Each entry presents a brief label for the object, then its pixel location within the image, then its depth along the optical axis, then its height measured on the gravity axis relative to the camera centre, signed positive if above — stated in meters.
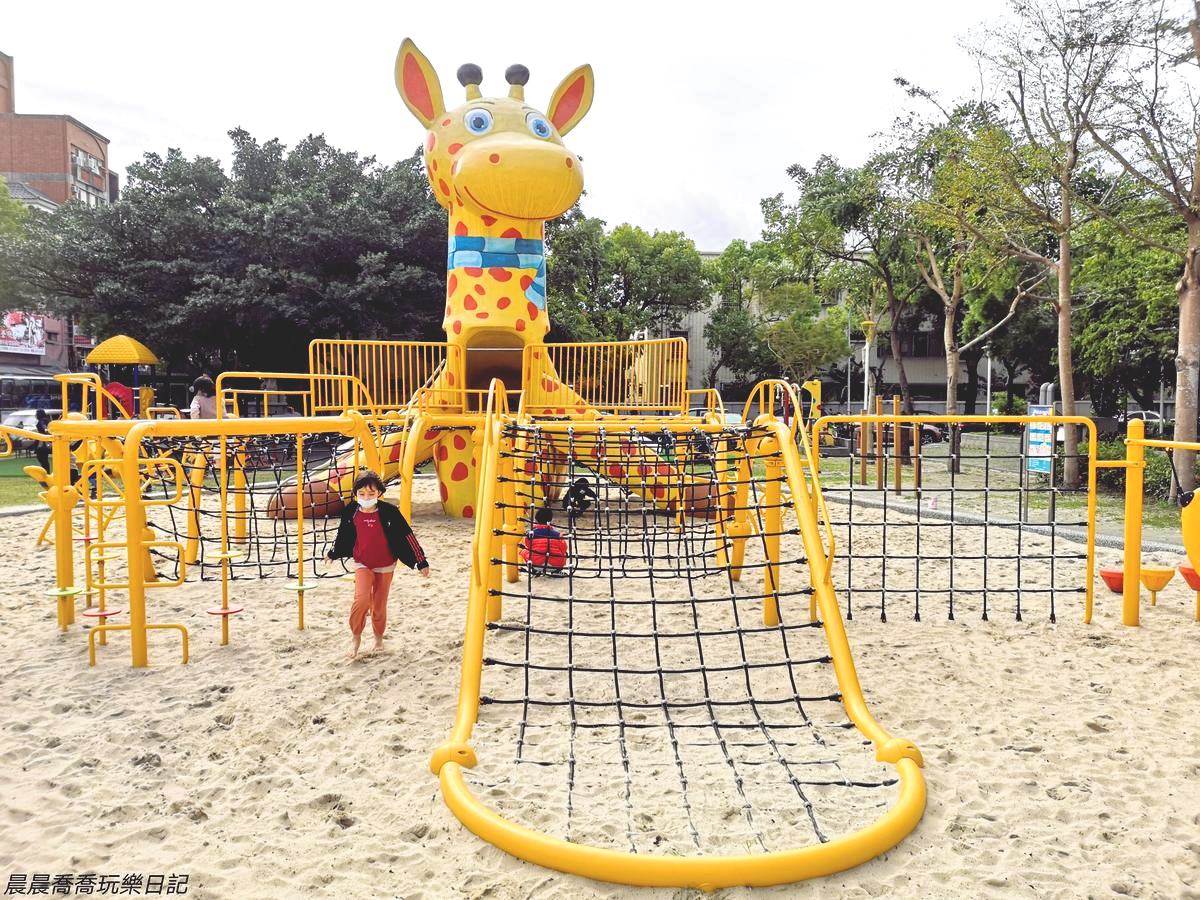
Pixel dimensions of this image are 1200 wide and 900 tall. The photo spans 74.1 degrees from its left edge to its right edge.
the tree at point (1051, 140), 11.52 +4.49
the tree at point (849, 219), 18.57 +5.30
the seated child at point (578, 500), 5.70 -0.55
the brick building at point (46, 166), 37.44 +13.74
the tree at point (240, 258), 20.36 +4.65
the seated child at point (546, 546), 6.24 -0.96
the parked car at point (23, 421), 17.84 +0.30
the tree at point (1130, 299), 13.14 +2.65
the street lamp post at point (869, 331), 21.55 +2.69
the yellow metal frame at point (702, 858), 2.48 -1.35
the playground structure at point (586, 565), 2.92 -1.20
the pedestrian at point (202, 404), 9.94 +0.37
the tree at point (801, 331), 34.97 +4.37
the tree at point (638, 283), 32.50 +6.20
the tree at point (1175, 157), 10.82 +3.77
